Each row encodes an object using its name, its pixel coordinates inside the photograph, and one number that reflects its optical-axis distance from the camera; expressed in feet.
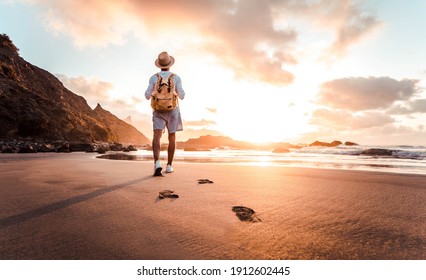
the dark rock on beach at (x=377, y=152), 59.13
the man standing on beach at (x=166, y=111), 15.80
